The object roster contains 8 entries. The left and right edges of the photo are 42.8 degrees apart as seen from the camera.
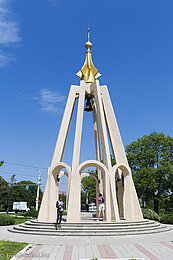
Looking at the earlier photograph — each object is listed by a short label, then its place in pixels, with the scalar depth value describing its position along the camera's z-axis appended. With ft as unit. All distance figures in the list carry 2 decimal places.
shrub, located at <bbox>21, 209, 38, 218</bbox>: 78.68
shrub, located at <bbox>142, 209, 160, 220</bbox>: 67.78
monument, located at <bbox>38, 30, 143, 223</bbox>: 45.06
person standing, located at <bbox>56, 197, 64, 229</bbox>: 38.14
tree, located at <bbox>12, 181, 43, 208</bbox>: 212.43
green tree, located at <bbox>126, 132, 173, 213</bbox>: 81.41
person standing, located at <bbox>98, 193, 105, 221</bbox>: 44.60
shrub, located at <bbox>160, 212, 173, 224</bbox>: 57.32
